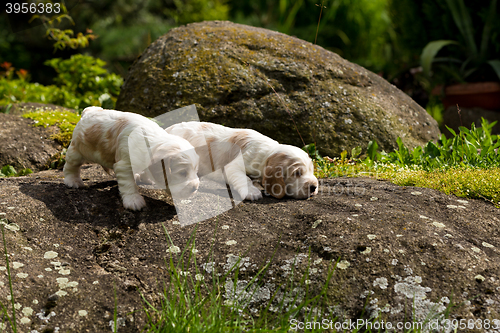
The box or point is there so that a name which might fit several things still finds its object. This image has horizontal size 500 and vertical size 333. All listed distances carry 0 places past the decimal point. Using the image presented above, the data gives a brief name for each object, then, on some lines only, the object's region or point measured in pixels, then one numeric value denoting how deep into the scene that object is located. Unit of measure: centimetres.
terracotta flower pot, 820
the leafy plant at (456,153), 420
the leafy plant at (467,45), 838
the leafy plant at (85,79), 788
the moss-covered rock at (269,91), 509
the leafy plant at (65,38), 569
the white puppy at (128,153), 273
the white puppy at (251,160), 325
